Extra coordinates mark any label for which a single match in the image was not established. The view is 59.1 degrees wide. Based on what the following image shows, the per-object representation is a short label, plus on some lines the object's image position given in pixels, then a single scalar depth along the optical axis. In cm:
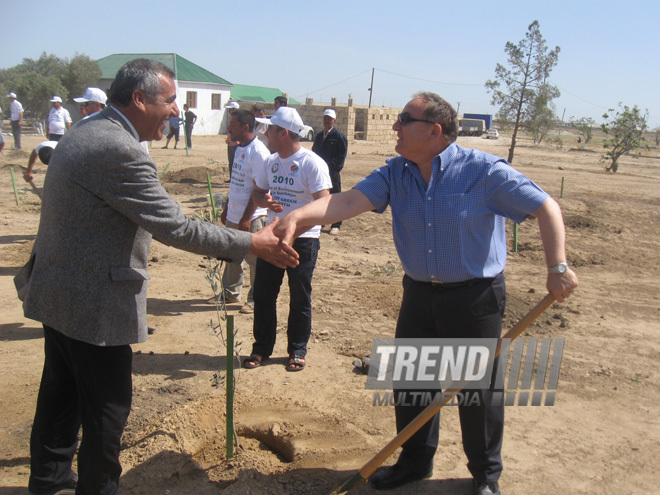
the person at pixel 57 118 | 1356
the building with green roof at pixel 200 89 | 3600
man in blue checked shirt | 283
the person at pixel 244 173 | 590
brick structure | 3388
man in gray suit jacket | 243
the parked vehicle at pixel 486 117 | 6619
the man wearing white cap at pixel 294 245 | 470
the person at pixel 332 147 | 984
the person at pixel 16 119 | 1897
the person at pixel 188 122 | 2328
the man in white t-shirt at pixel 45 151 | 656
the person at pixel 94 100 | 697
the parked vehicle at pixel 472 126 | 5397
